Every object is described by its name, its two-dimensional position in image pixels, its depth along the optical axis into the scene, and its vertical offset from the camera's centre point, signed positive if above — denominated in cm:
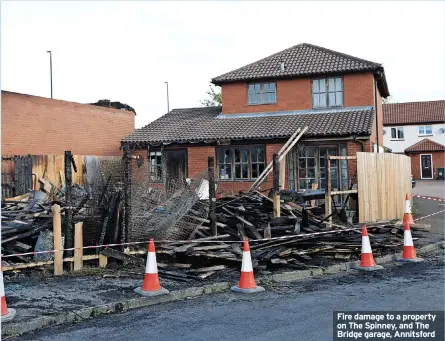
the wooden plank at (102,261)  896 -146
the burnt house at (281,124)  2112 +246
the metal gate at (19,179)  2119 +14
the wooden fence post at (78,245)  868 -113
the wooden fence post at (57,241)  841 -102
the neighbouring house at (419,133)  4872 +423
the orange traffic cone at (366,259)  913 -157
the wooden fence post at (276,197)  1195 -48
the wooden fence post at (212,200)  1064 -47
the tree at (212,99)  5938 +982
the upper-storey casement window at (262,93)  2445 +418
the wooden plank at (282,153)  1947 +98
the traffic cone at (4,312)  585 -156
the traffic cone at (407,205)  1477 -92
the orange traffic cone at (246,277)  756 -153
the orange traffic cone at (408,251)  998 -157
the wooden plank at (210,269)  849 -157
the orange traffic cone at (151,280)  716 -146
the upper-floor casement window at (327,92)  2314 +394
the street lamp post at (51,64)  5991 +1420
